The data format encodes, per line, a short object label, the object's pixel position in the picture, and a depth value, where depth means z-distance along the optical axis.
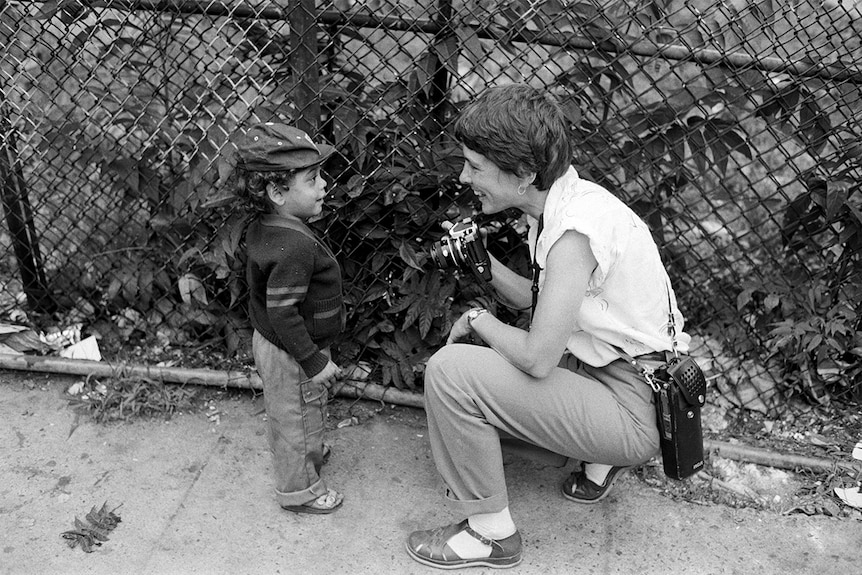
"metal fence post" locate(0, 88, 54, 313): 3.38
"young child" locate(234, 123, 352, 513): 2.50
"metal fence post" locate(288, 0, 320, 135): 2.82
